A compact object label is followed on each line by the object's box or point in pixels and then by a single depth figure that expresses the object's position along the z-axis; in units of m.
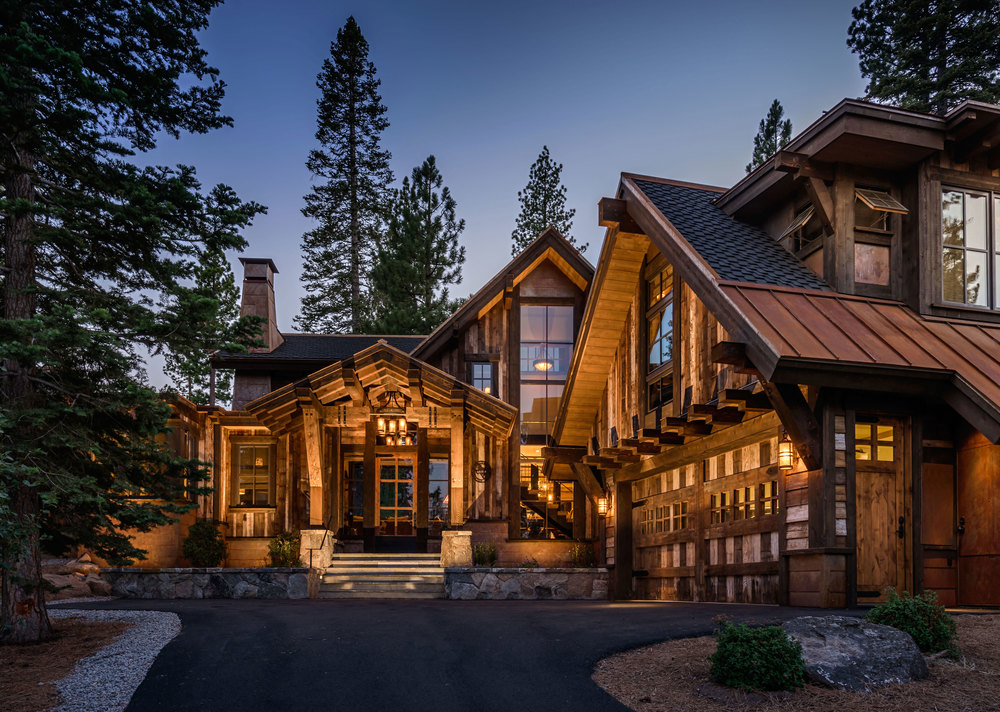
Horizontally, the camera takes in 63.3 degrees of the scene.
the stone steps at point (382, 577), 14.73
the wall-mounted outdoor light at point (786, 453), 10.38
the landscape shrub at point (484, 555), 16.67
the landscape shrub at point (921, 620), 7.08
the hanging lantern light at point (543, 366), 20.55
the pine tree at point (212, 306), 9.17
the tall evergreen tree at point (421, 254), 31.80
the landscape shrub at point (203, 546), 17.69
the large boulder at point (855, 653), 6.39
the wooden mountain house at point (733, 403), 9.96
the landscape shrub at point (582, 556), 18.61
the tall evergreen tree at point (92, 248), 8.64
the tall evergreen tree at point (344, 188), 36.44
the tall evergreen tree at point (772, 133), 32.16
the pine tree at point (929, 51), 23.73
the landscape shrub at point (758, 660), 6.27
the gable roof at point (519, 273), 19.83
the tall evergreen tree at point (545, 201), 34.69
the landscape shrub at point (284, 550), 16.58
